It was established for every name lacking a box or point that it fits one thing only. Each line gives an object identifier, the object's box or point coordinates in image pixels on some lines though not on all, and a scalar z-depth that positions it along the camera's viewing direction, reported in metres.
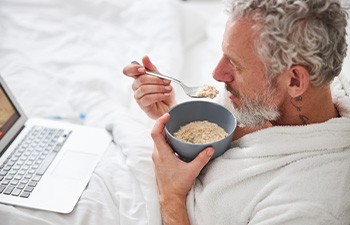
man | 0.93
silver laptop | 1.11
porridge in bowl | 1.09
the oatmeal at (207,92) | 1.18
